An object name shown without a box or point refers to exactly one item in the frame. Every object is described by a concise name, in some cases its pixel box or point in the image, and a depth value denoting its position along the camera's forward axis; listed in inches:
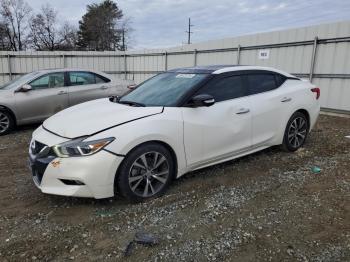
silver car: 282.4
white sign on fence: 413.4
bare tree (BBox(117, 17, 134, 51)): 1841.8
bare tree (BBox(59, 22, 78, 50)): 1856.5
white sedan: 129.8
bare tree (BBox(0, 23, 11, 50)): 1601.0
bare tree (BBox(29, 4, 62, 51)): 1752.0
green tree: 1828.2
